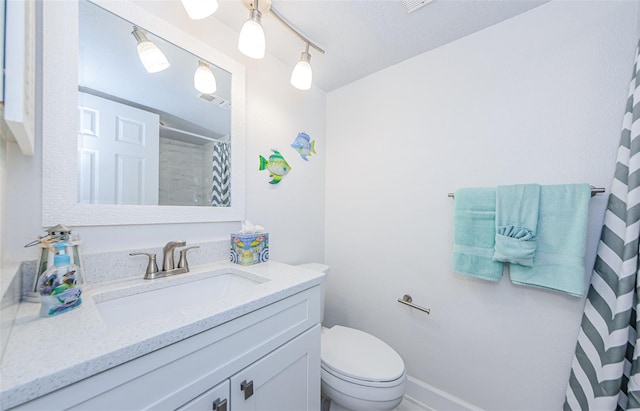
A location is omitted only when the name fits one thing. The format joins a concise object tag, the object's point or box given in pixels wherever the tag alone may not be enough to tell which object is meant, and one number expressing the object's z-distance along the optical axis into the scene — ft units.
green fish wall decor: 4.68
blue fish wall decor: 5.36
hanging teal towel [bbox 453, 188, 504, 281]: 3.79
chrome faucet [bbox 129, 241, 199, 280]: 3.02
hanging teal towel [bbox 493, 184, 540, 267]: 3.37
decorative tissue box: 3.80
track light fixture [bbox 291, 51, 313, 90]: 4.10
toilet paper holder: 4.53
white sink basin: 2.59
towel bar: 3.09
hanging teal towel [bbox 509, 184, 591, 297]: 3.11
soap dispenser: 1.98
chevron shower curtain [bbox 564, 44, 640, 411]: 2.78
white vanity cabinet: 1.55
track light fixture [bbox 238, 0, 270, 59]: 3.23
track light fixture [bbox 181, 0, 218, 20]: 2.81
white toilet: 3.24
